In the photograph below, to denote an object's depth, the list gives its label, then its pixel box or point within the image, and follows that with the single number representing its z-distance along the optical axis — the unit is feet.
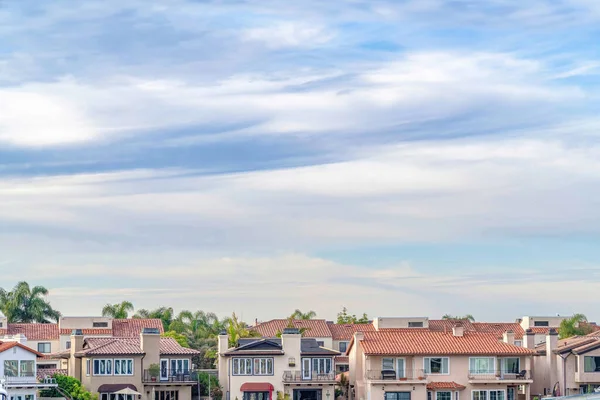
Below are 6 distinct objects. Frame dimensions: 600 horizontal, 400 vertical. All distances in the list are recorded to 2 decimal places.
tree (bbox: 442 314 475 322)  454.81
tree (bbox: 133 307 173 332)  442.50
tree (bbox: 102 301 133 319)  410.72
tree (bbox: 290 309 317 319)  439.51
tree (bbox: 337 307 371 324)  430.20
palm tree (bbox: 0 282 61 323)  390.83
